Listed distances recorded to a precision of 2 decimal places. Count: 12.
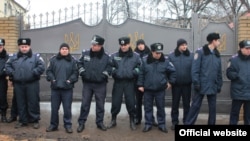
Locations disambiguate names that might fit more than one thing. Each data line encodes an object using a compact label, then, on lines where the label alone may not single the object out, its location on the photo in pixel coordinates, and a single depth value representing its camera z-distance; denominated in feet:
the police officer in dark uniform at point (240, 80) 19.92
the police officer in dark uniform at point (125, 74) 21.04
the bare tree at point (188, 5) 75.82
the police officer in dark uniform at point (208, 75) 19.85
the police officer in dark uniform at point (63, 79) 20.71
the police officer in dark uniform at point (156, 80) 20.90
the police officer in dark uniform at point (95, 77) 20.84
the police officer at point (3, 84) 22.49
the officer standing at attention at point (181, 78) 21.42
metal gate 25.67
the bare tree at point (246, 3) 71.42
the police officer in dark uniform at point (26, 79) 21.24
